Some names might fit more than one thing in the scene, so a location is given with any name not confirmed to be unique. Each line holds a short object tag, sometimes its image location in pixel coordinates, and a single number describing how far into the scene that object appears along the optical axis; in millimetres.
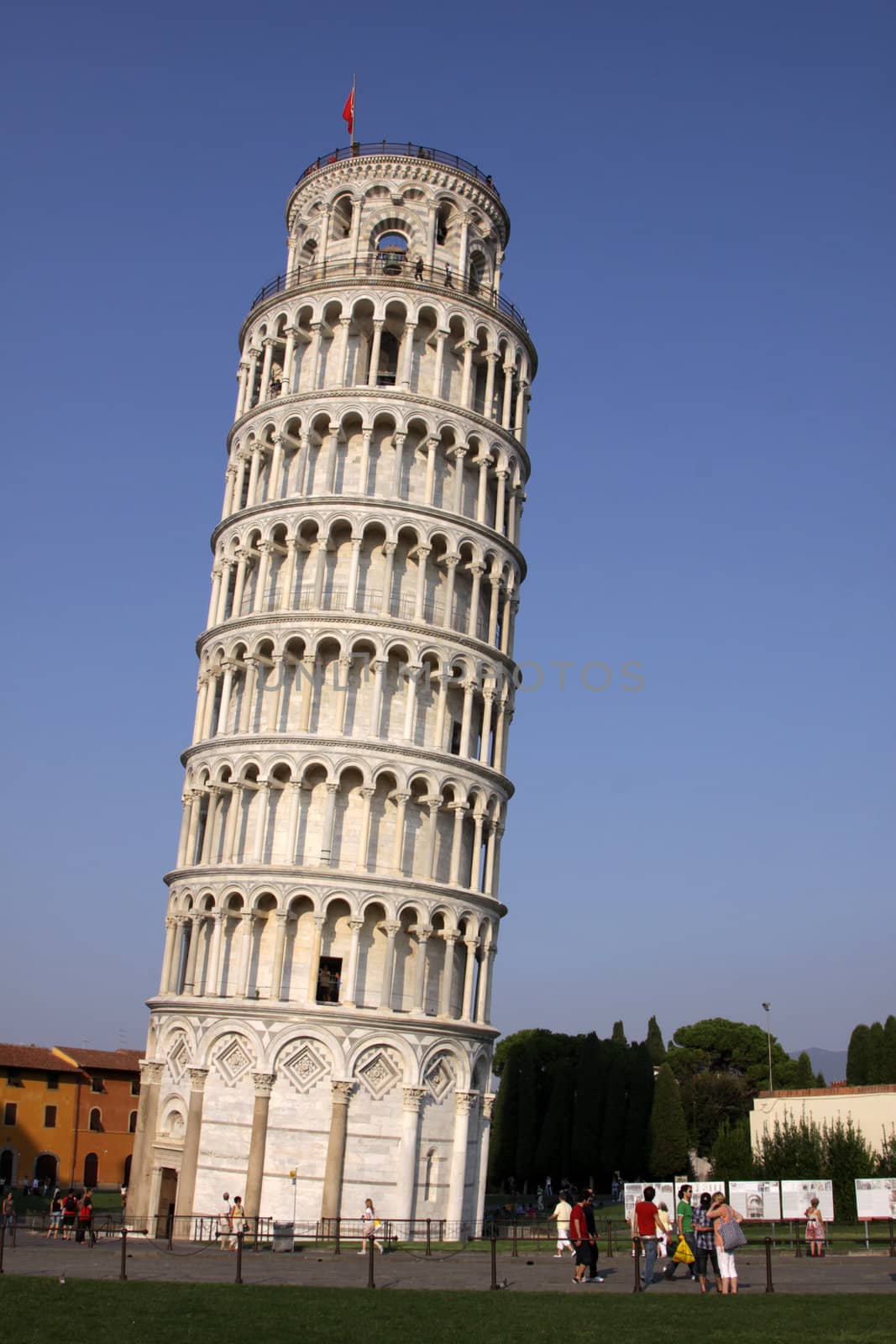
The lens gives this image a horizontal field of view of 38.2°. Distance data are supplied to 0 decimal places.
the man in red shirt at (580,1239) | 25078
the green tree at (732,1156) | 50466
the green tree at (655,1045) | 103375
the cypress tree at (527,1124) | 80250
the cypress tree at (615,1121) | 78125
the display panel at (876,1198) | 32344
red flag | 55750
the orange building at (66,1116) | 79812
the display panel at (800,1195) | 32938
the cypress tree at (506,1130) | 81750
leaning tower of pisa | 41250
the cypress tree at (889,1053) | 78750
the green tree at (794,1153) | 46094
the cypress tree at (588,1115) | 78062
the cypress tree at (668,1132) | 79000
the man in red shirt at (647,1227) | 24766
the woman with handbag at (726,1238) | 22375
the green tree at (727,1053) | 102375
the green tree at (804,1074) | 89438
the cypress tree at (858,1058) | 82625
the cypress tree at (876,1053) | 79875
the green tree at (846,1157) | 45031
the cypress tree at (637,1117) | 78688
